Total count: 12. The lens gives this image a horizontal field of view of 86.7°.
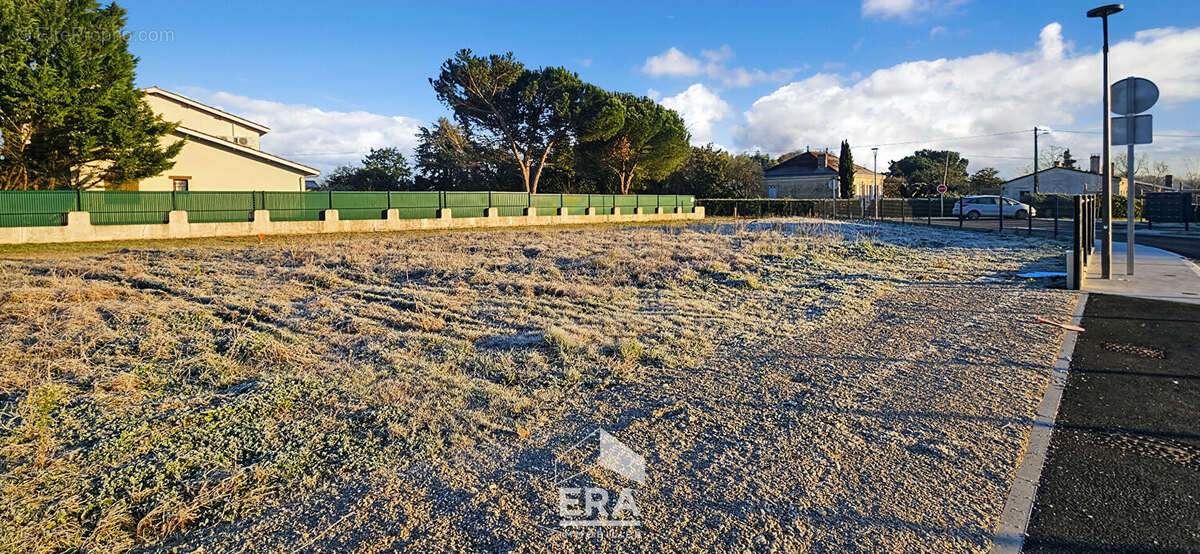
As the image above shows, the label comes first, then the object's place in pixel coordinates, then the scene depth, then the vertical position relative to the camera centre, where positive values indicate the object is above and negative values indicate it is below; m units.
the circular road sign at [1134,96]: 10.41 +2.22
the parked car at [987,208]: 37.13 +1.48
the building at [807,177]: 63.51 +6.06
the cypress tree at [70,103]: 21.45 +5.30
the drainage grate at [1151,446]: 3.67 -1.31
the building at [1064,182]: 54.83 +4.49
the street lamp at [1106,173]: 10.75 +1.00
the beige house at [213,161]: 29.28 +4.29
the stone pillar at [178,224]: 23.95 +0.97
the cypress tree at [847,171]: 58.97 +6.00
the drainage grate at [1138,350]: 6.02 -1.18
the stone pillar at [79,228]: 21.81 +0.81
